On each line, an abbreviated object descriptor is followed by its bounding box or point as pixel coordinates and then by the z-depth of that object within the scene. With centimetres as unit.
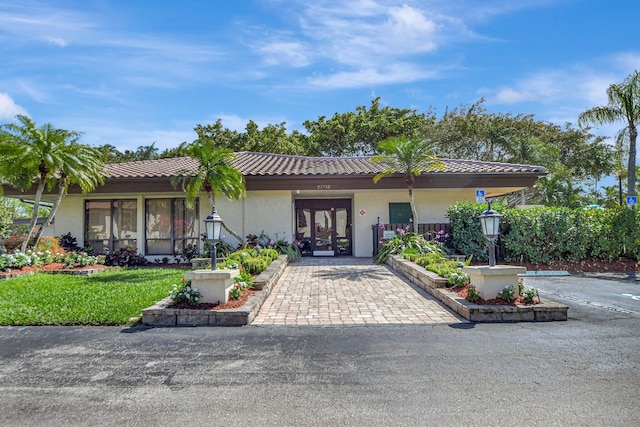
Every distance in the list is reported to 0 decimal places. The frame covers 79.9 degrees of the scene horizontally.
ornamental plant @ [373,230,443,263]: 1134
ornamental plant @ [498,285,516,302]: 591
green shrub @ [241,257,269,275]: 848
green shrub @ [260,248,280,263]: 1073
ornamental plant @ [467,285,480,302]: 608
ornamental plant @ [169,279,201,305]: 589
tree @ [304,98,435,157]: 2789
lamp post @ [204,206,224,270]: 645
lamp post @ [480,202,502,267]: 621
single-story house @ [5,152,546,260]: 1366
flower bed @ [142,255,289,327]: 555
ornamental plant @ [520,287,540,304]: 588
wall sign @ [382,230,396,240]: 1347
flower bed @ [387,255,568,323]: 562
